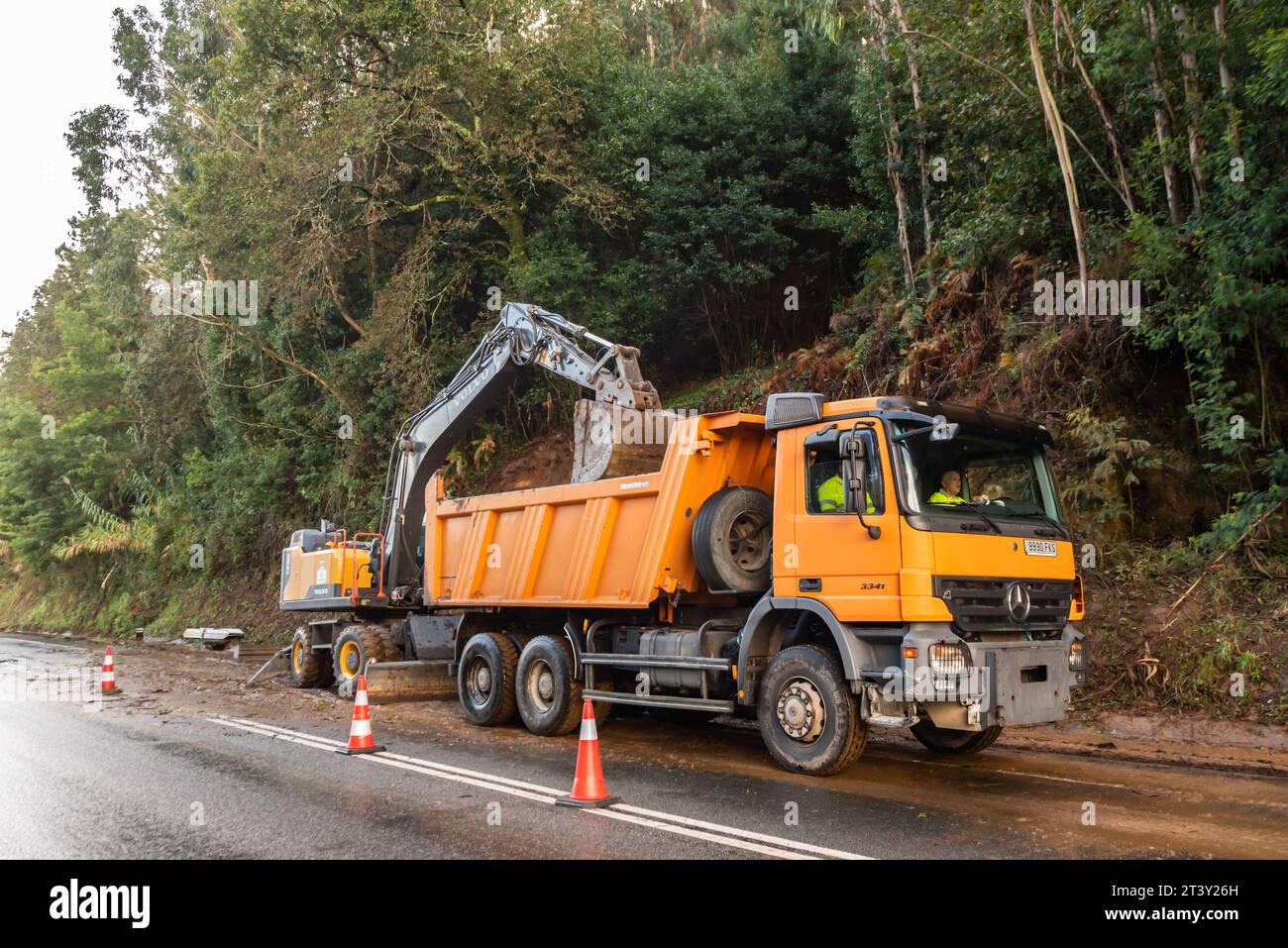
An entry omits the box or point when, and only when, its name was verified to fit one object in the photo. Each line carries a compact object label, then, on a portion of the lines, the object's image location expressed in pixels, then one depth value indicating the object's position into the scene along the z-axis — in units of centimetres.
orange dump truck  715
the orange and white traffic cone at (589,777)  676
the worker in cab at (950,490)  755
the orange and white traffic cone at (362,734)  905
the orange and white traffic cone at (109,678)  1454
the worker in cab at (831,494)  777
